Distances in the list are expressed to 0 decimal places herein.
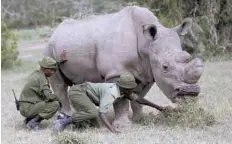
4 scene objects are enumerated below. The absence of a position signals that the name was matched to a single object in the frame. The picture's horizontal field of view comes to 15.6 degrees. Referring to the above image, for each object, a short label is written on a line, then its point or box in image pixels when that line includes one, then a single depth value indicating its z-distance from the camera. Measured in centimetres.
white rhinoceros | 1175
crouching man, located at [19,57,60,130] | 1261
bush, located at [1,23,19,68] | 3007
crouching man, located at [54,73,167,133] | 1171
